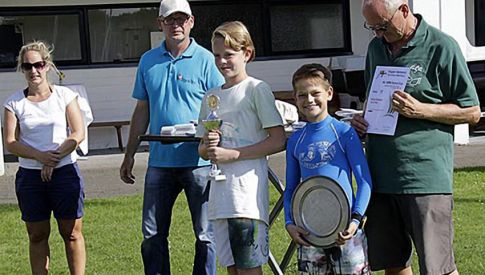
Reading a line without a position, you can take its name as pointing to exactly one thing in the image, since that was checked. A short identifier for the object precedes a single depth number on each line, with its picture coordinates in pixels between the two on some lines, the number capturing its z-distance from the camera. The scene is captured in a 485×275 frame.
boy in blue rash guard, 7.37
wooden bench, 25.17
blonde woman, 9.93
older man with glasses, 7.31
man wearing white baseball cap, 9.30
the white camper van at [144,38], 25.39
